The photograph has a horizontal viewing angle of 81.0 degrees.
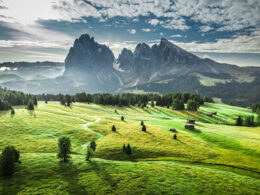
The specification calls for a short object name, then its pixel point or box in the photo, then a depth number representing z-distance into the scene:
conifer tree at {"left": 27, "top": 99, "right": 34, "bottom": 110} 119.12
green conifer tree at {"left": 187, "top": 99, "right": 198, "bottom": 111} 164.00
